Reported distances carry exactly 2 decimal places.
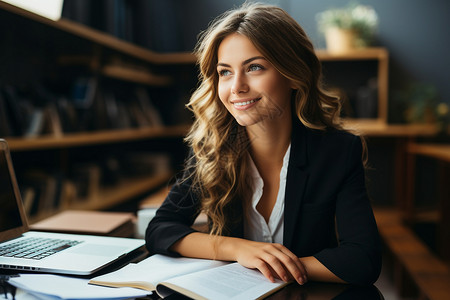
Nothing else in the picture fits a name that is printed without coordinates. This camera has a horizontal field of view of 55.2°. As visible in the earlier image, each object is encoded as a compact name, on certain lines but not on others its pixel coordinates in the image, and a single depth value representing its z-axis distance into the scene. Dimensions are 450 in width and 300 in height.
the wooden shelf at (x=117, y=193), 2.31
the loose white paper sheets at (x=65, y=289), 0.76
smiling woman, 1.02
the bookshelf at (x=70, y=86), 2.02
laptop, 0.89
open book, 0.76
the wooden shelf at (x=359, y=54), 3.45
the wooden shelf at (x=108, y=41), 1.72
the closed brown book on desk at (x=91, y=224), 1.25
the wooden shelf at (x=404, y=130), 3.35
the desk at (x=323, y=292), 0.78
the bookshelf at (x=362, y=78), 3.49
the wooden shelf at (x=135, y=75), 2.79
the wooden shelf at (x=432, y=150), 2.73
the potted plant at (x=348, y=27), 3.44
